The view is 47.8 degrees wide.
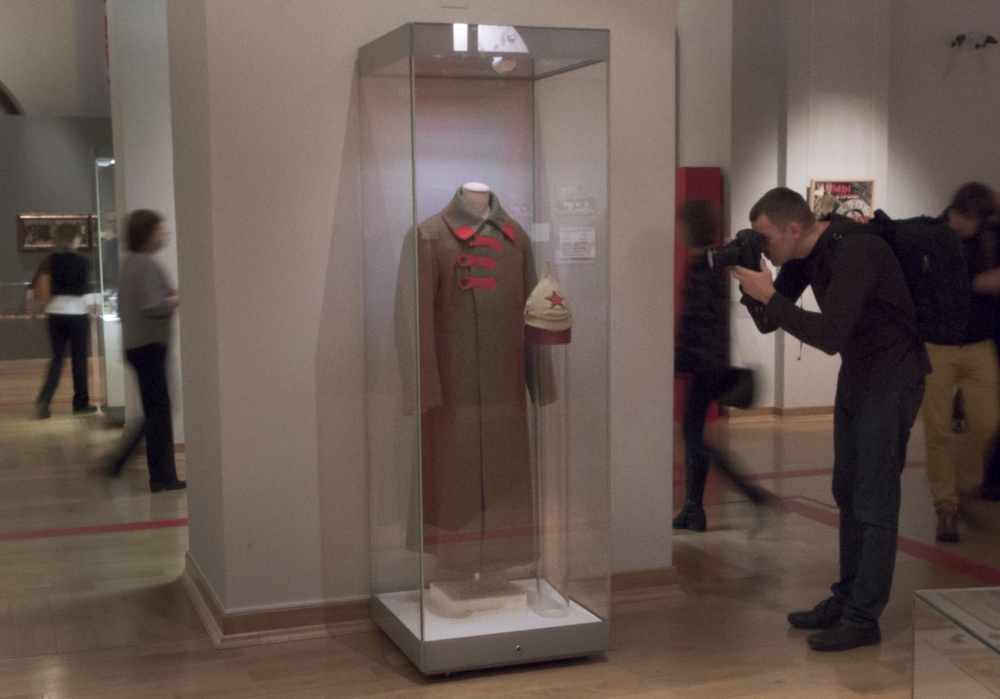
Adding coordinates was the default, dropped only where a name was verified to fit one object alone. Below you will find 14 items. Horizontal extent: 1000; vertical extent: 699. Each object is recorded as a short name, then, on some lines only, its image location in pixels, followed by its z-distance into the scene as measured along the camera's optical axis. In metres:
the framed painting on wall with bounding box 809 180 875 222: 8.98
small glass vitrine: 1.90
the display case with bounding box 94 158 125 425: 9.20
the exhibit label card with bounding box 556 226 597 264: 3.75
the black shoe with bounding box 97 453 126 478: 7.05
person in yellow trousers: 5.56
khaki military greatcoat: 3.67
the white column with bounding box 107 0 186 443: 7.30
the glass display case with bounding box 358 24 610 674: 3.63
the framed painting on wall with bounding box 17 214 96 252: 13.98
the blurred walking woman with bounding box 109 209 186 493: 6.26
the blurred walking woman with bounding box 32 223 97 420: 9.02
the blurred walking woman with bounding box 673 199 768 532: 5.33
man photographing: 3.78
